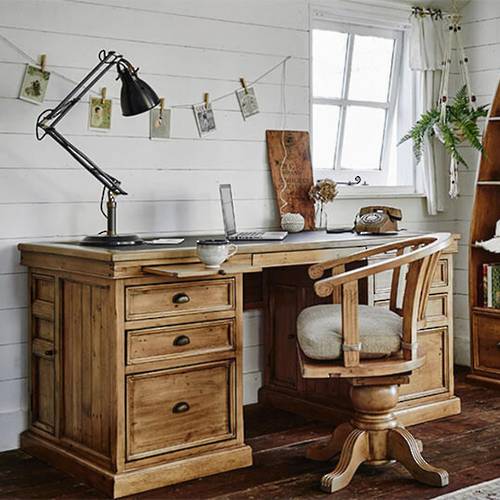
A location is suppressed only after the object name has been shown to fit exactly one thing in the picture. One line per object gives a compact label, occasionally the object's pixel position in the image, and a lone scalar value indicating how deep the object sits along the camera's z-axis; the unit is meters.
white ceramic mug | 2.94
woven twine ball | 4.05
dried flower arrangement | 4.21
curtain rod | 4.77
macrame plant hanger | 4.80
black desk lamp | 3.28
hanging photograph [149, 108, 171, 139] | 3.82
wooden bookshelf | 4.42
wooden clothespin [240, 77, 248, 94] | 4.09
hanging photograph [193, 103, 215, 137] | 3.96
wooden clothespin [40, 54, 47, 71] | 3.49
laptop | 3.59
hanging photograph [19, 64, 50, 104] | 3.45
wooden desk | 2.95
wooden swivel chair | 2.88
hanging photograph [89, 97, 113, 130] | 3.64
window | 4.65
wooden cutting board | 4.21
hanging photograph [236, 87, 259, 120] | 4.11
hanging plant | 4.64
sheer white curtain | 4.78
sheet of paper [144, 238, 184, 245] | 3.33
